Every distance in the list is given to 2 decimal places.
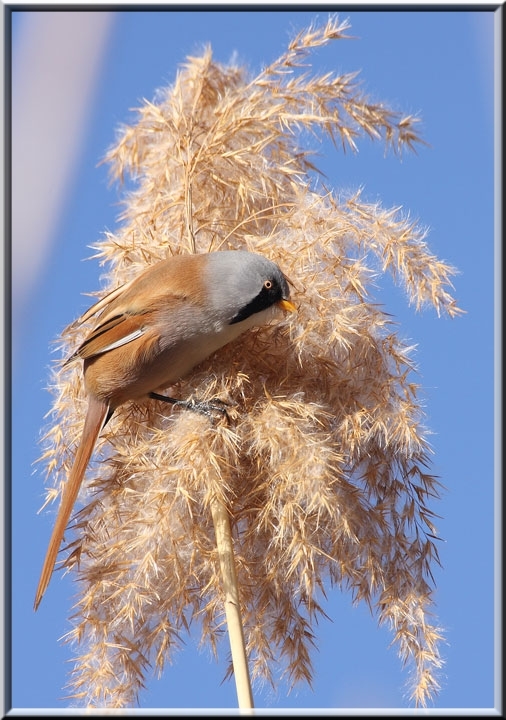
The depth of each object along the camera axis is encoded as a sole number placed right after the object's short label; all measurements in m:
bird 4.28
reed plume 4.25
